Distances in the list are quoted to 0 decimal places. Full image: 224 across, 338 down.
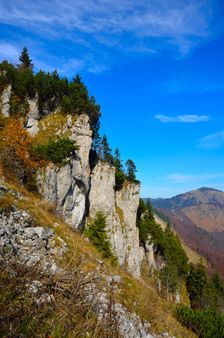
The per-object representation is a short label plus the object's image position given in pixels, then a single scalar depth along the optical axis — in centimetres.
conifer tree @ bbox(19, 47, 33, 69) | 5300
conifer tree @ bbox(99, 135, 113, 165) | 6391
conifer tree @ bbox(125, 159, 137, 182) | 6444
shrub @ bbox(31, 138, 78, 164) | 3200
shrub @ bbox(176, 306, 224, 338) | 1245
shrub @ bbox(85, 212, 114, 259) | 3422
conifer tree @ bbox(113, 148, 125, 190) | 5669
